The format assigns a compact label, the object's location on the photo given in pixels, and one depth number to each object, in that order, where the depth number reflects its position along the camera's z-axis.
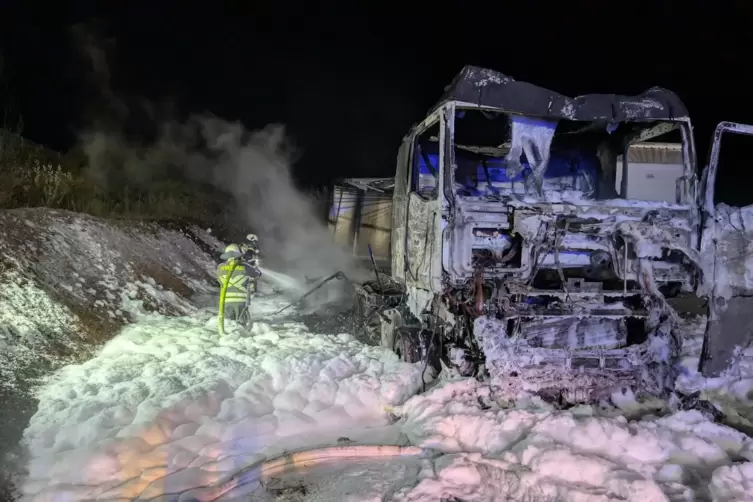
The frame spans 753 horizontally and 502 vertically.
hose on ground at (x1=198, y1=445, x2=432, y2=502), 3.71
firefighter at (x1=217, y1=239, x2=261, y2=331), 8.25
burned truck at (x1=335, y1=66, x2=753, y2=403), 4.96
